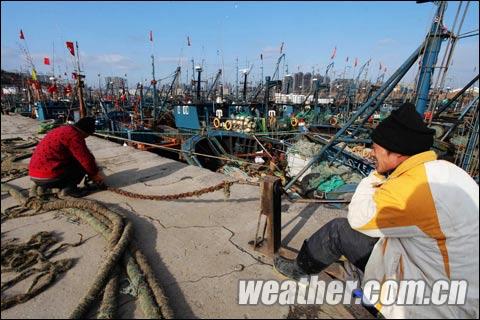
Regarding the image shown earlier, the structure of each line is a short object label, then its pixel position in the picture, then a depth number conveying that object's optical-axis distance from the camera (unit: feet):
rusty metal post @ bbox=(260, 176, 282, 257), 8.40
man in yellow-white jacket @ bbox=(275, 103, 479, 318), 4.91
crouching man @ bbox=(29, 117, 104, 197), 13.01
